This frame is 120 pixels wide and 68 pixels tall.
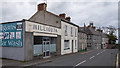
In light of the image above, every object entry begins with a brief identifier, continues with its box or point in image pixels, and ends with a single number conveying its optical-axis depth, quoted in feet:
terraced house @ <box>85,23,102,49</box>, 145.69
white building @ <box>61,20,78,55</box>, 65.96
